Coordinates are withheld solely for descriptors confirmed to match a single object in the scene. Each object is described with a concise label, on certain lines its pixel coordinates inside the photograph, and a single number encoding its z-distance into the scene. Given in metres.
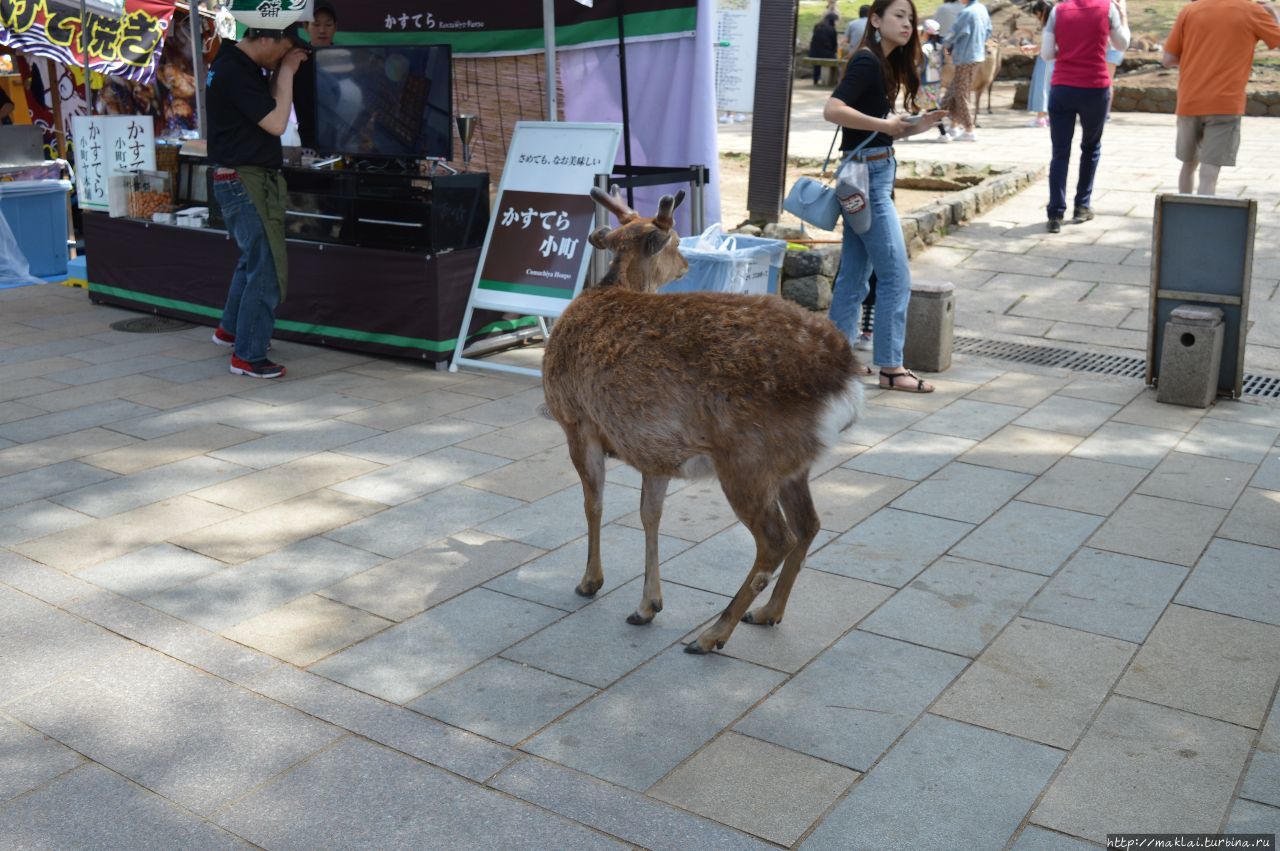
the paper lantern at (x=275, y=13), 6.93
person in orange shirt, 9.22
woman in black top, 6.41
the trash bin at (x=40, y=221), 10.06
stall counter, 7.46
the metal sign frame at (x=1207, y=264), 6.66
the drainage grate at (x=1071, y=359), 7.14
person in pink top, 10.09
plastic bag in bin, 6.77
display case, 7.38
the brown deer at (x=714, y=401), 3.61
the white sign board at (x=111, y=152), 9.27
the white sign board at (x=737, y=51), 9.16
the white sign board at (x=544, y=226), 7.26
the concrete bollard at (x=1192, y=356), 6.55
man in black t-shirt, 6.93
